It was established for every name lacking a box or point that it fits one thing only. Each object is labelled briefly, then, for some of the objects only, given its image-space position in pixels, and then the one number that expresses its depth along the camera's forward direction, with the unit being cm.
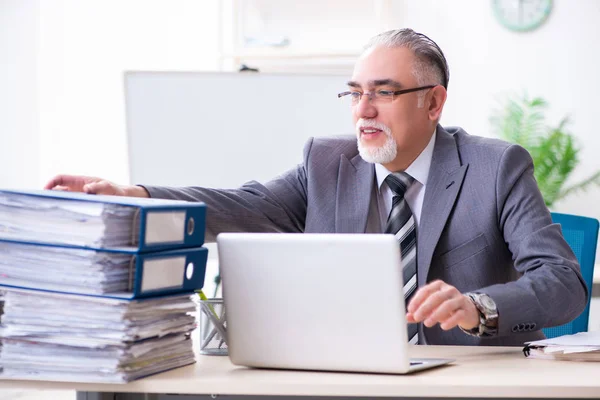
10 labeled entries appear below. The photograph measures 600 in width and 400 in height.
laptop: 214
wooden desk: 211
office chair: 309
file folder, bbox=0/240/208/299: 217
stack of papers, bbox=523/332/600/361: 235
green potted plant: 674
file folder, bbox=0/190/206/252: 217
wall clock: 720
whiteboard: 422
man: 283
